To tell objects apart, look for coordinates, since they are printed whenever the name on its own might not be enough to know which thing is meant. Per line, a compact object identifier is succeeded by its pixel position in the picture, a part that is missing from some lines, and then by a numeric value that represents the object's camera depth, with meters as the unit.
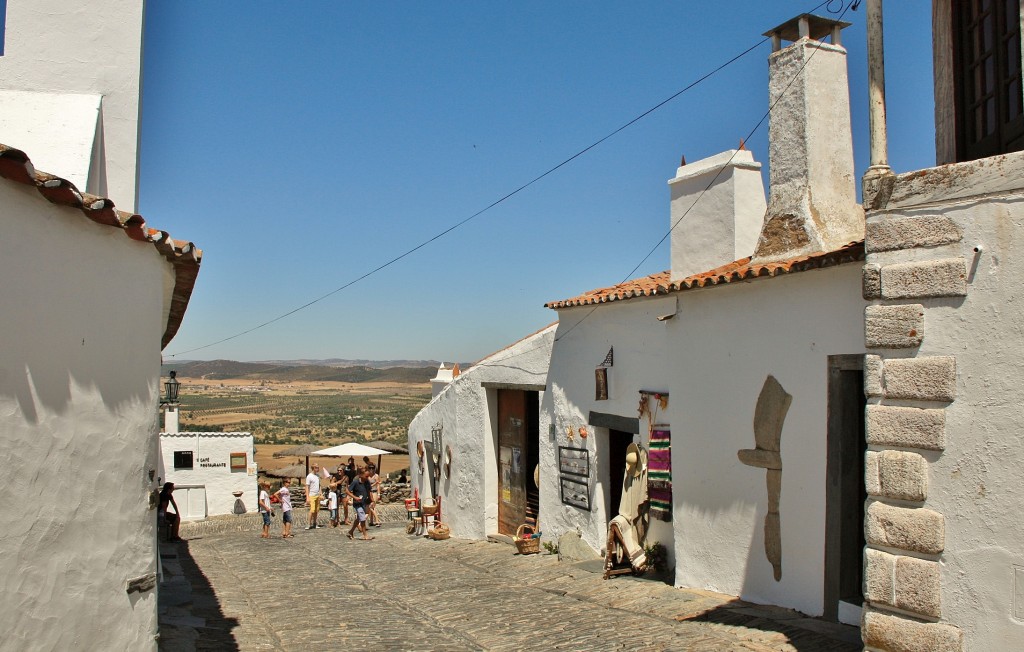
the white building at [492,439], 15.66
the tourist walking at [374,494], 20.78
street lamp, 22.22
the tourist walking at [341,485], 22.42
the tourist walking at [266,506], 19.52
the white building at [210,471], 26.33
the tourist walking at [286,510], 19.66
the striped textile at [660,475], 11.08
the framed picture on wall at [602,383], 12.81
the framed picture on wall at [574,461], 13.34
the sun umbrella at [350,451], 27.77
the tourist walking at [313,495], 21.73
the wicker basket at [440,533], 18.08
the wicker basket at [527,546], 14.38
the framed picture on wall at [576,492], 13.32
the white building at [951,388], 5.32
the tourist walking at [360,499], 18.39
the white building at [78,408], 4.64
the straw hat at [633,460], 11.59
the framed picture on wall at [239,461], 27.06
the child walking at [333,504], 22.05
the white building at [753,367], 8.11
